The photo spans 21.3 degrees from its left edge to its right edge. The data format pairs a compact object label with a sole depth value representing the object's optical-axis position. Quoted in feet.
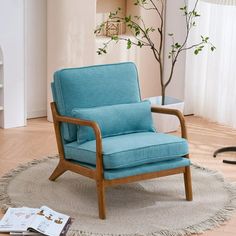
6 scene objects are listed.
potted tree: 20.49
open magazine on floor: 12.30
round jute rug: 12.83
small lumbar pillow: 14.08
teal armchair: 13.15
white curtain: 20.65
